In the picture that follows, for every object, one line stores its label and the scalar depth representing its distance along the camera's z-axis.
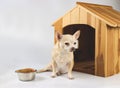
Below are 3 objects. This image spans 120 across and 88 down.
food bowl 1.07
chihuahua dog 1.07
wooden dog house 1.14
